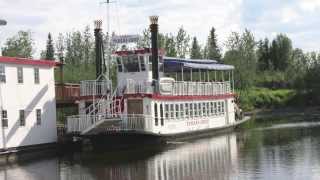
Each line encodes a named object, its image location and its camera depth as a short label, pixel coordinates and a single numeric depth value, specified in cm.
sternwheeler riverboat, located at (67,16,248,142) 4075
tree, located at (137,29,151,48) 8671
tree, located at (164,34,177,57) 9000
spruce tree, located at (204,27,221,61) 11012
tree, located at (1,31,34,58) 8197
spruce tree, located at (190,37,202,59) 10150
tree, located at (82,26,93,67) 9575
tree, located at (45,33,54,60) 11411
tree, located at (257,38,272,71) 13238
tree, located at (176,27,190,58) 9677
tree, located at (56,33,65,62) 10188
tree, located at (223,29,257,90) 10162
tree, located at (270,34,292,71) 13375
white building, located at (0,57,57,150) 3734
